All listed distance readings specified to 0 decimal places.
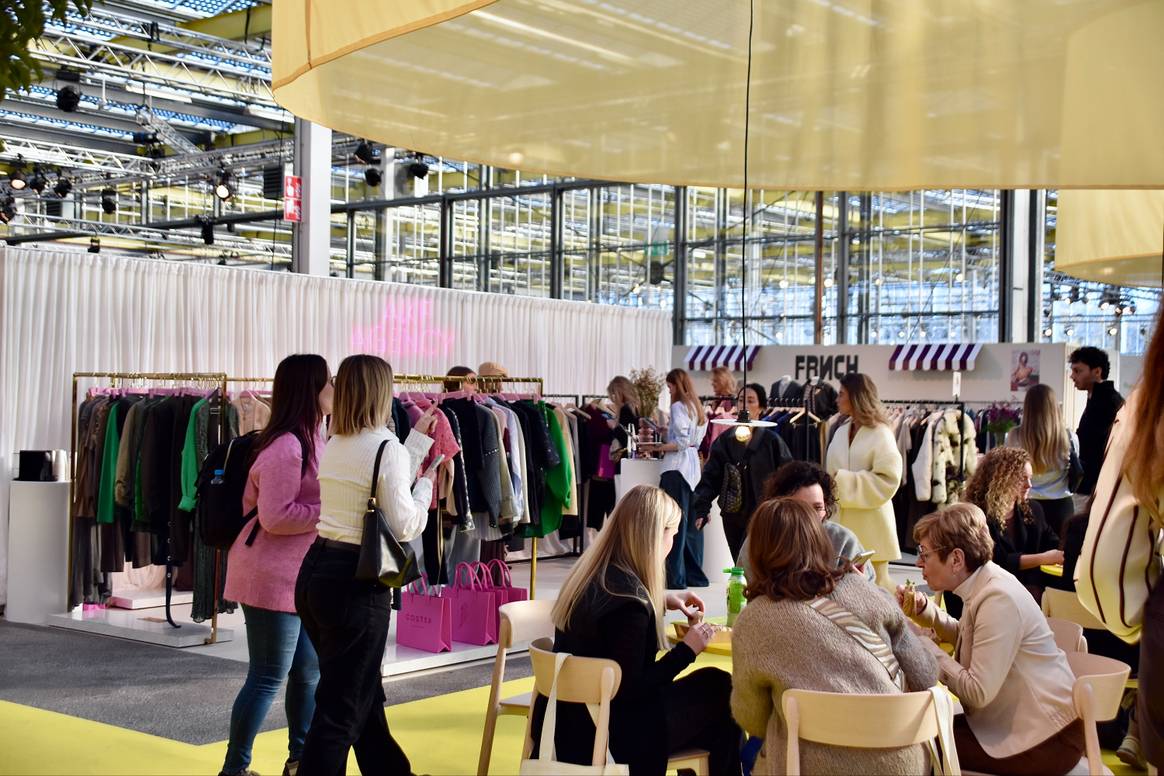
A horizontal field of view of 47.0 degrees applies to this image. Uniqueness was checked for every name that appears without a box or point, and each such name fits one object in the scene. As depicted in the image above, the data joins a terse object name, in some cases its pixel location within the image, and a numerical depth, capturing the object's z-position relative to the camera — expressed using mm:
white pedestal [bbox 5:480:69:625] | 8289
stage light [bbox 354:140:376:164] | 16469
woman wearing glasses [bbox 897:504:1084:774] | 3723
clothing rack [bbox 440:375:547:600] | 7871
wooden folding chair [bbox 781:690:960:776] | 3088
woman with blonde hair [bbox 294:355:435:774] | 4020
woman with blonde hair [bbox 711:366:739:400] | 11266
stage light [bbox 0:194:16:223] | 21031
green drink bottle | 4746
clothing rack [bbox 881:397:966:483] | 10906
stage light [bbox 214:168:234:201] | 18375
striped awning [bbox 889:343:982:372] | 12898
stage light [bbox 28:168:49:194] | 19297
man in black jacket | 7031
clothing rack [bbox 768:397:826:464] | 10073
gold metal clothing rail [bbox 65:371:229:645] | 7582
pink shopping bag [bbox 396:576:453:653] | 7219
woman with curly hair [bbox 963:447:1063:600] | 5523
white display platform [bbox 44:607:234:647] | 7738
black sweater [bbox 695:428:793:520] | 7648
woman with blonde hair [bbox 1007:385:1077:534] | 6730
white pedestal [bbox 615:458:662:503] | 9758
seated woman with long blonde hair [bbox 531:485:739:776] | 3686
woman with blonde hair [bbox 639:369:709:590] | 9820
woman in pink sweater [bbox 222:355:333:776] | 4434
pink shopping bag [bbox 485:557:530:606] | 7359
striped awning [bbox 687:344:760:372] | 15039
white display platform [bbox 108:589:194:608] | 8969
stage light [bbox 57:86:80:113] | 15055
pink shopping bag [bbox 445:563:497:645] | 7445
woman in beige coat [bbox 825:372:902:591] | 6809
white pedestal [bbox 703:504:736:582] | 10367
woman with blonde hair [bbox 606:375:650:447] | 10547
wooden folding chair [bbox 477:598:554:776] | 4285
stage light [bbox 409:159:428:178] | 17703
